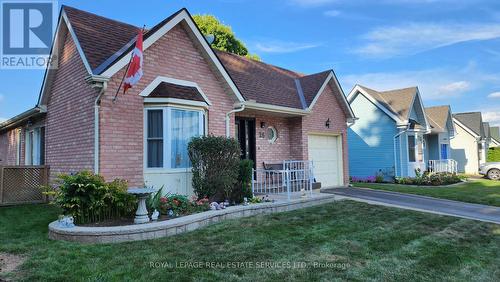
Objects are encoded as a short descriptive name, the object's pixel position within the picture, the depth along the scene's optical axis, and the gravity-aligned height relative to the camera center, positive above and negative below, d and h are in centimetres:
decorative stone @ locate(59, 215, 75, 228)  614 -112
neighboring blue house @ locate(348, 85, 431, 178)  1997 +144
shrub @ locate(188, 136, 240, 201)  854 -16
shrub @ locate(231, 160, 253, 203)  909 -70
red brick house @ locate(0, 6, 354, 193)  813 +155
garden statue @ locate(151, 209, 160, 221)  687 -115
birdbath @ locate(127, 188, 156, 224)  656 -92
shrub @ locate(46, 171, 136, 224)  656 -73
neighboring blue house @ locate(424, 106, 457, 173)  2566 +167
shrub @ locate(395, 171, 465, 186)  1822 -136
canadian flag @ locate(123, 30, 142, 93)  706 +202
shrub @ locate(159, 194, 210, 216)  746 -106
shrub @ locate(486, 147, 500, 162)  3260 -16
